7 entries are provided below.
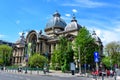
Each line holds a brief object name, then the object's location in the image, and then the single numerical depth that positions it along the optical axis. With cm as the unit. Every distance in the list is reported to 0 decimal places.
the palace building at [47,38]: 3667
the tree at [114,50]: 3354
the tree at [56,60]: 2792
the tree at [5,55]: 4431
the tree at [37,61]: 3195
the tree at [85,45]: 2625
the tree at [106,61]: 3476
